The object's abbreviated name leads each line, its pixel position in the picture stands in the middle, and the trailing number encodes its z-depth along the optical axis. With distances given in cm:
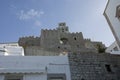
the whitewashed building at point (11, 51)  1698
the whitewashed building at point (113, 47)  2572
